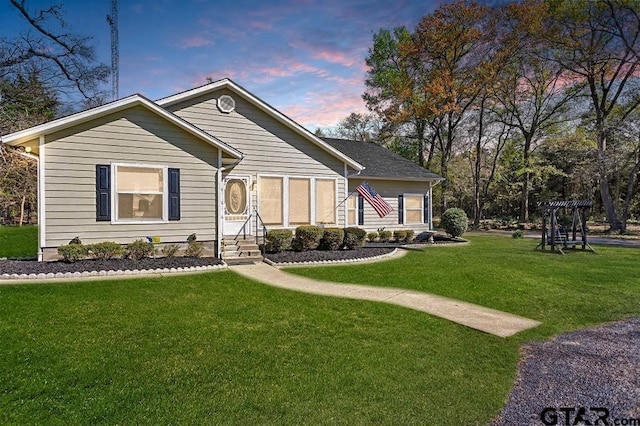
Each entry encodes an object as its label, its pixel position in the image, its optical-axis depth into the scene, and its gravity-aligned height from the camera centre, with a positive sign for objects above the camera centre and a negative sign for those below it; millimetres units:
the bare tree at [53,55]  20214 +10147
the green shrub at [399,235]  17359 -814
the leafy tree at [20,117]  16438 +4999
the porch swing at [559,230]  13773 -523
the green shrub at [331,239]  12820 -709
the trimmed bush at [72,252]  9086 -747
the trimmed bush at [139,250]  9789 -771
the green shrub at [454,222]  17969 -223
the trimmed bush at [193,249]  10703 -848
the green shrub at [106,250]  9406 -739
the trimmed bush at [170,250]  10477 -845
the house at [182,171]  9461 +1567
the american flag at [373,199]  13336 +726
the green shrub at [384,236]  17094 -834
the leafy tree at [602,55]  22156 +10249
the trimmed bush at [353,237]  13180 -686
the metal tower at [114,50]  28562 +14682
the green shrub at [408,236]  17484 -867
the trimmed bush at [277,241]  12188 -719
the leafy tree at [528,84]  24594 +10383
